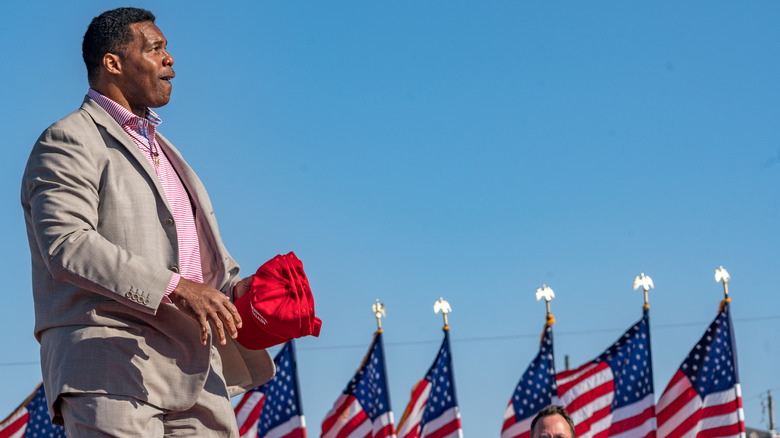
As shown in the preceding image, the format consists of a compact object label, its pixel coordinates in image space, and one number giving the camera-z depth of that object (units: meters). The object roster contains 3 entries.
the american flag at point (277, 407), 16.29
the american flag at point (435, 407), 16.50
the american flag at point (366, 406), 16.44
